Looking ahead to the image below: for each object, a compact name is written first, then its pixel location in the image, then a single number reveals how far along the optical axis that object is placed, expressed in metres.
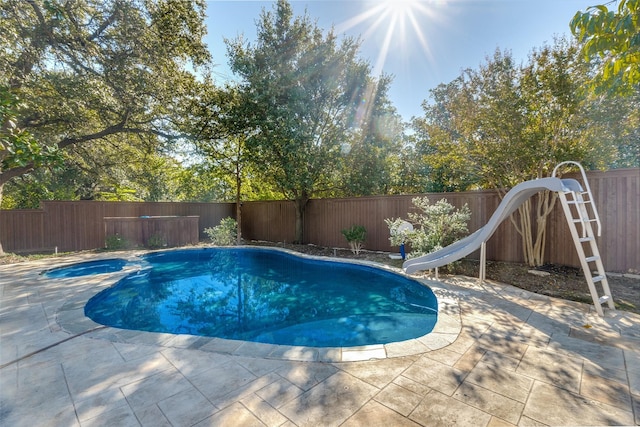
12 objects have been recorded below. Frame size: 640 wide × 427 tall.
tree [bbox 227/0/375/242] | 8.80
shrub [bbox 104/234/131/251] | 9.49
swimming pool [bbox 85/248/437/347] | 3.74
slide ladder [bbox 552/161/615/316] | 3.34
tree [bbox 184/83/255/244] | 9.45
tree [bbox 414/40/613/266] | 5.08
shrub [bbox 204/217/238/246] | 10.73
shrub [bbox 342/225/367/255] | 8.59
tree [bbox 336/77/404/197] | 9.63
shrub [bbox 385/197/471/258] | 6.05
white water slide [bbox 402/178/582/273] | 3.93
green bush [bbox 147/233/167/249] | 9.94
